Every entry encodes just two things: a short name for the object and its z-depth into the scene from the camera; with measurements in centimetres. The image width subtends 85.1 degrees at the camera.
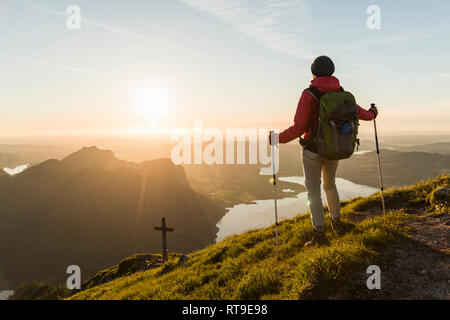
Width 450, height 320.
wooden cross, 1934
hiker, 567
